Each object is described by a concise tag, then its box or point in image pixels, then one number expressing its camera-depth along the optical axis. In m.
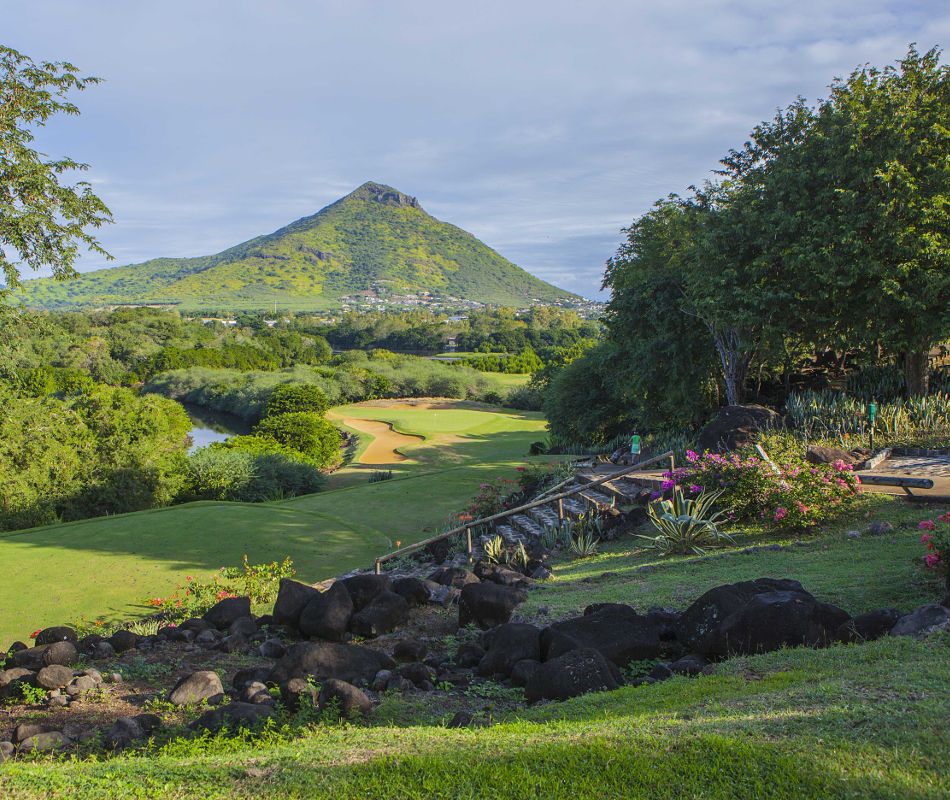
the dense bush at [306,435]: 35.66
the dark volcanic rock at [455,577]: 7.71
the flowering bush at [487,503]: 12.56
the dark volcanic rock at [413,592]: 7.10
